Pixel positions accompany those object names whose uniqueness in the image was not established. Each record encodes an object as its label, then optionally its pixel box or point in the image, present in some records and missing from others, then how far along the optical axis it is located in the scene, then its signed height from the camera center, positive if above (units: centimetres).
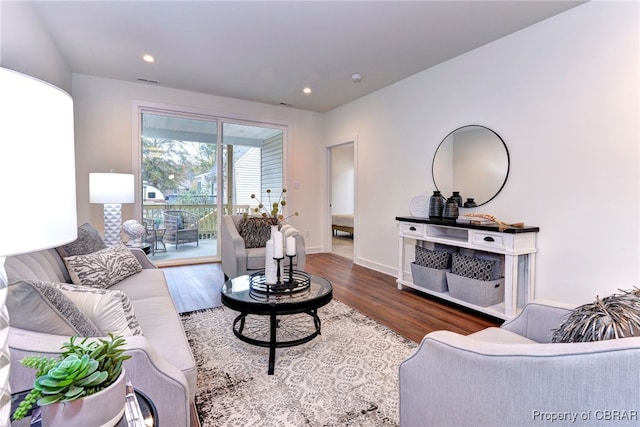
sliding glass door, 465 +46
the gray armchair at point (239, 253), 332 -55
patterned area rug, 154 -104
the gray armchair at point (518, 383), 71 -49
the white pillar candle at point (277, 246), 215 -30
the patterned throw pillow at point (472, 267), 285 -59
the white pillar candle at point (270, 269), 225 -48
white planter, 62 -43
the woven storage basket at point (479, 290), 276 -78
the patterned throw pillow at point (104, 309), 117 -41
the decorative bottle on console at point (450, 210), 330 -6
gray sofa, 96 -59
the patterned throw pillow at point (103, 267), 193 -44
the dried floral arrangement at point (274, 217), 238 -11
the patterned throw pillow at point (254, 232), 375 -35
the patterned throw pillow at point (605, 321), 85 -33
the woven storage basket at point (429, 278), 318 -77
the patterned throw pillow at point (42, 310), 97 -35
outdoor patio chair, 482 -39
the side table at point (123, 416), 77 -55
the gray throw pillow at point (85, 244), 203 -30
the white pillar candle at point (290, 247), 221 -31
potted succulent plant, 62 -39
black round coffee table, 187 -62
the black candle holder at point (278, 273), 222 -51
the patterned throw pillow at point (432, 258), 327 -58
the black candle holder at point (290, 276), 227 -54
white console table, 258 -37
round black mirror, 308 +44
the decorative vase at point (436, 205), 341 -1
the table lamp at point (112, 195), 301 +7
